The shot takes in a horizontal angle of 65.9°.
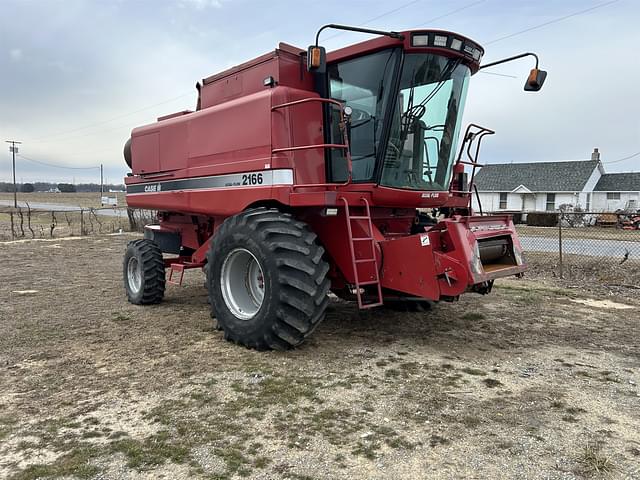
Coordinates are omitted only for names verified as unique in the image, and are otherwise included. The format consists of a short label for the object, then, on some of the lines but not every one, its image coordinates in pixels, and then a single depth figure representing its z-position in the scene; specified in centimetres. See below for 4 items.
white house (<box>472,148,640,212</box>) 3797
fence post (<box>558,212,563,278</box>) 979
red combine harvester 482
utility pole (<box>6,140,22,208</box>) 5816
